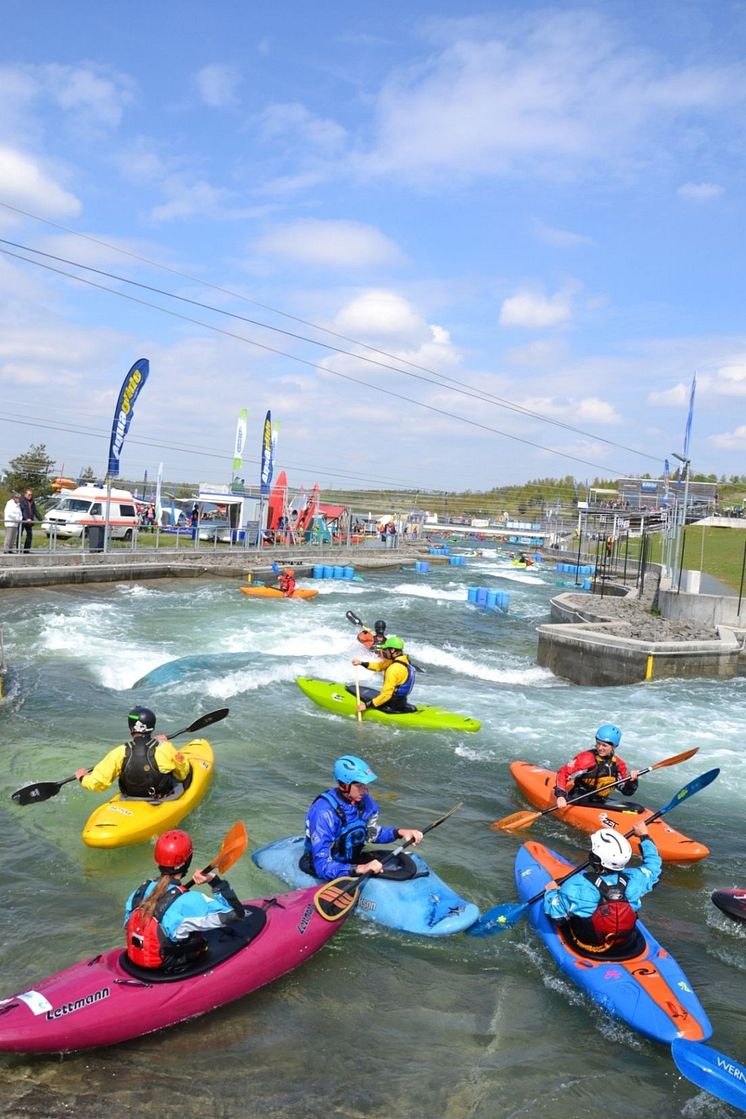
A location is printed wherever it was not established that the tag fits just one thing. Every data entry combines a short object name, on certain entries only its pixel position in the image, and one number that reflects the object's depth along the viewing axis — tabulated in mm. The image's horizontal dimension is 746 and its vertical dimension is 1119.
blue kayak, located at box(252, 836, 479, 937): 5602
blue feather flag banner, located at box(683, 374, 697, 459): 21302
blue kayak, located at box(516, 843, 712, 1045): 4523
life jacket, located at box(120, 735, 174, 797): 6746
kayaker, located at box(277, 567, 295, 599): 23078
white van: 25953
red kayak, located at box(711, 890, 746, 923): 5918
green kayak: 10477
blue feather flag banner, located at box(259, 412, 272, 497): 32531
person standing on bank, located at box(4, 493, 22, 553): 19830
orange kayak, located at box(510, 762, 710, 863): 7066
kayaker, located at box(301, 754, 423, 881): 5691
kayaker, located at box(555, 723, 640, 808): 7566
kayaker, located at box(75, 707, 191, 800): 6461
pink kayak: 4035
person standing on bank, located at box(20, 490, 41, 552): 19922
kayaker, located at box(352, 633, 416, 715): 10445
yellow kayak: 6441
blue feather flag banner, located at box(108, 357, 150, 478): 22281
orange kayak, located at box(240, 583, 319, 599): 22750
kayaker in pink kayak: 4371
